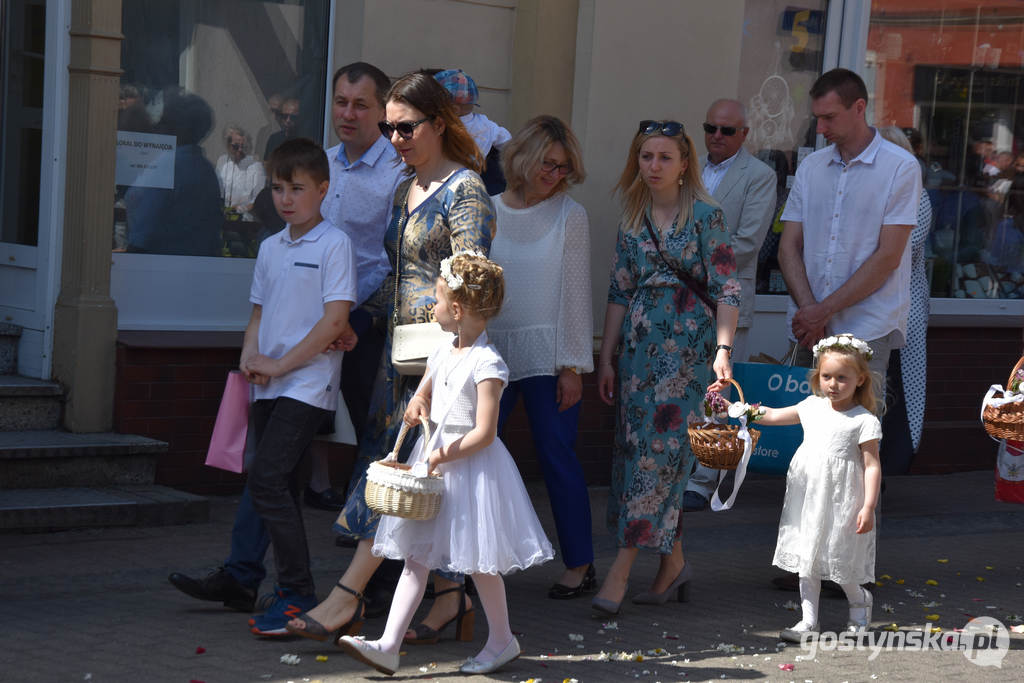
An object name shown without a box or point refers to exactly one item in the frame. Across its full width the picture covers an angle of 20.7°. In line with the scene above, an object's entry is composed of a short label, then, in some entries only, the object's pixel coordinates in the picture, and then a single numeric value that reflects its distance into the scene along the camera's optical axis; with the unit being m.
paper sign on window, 14.97
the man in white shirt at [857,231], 12.25
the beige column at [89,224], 14.13
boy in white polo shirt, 10.09
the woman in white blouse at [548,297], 11.35
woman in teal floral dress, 11.18
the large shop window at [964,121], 20.27
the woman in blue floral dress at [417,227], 9.97
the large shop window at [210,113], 15.03
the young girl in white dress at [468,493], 9.25
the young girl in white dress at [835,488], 10.65
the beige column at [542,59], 16.37
